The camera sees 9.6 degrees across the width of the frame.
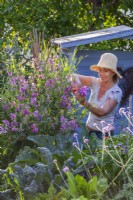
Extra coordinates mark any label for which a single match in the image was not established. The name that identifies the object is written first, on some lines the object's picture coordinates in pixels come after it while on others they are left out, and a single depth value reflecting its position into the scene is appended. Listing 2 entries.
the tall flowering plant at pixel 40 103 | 6.37
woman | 7.32
